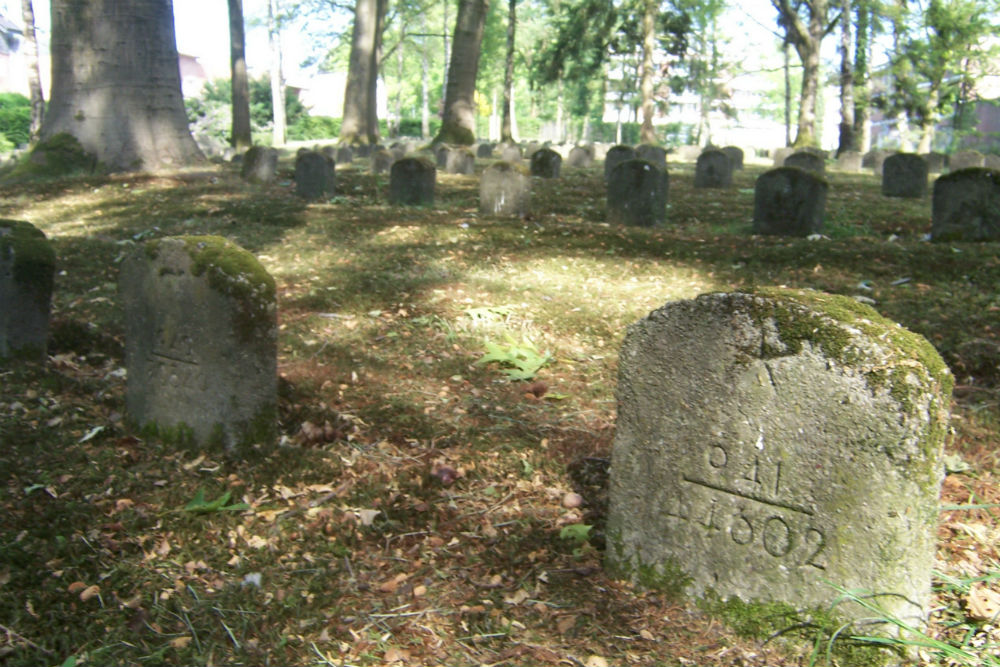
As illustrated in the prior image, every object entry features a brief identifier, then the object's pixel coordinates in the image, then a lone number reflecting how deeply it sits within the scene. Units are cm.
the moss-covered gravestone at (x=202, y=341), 415
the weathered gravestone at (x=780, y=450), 255
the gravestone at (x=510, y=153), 2169
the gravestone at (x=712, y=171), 1584
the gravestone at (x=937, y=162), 2272
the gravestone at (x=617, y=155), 1766
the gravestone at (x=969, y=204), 887
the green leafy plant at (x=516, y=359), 567
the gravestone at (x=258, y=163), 1380
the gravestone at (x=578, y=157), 2328
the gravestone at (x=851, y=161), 2389
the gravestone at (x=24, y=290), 506
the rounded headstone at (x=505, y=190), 1097
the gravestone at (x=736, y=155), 2242
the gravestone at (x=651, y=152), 2064
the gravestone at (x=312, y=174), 1207
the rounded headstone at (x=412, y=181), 1173
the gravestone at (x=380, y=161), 1669
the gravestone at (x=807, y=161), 1862
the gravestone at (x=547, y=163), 1709
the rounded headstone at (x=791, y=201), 987
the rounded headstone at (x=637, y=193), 1054
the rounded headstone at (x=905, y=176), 1459
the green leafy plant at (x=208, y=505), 380
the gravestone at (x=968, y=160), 2194
